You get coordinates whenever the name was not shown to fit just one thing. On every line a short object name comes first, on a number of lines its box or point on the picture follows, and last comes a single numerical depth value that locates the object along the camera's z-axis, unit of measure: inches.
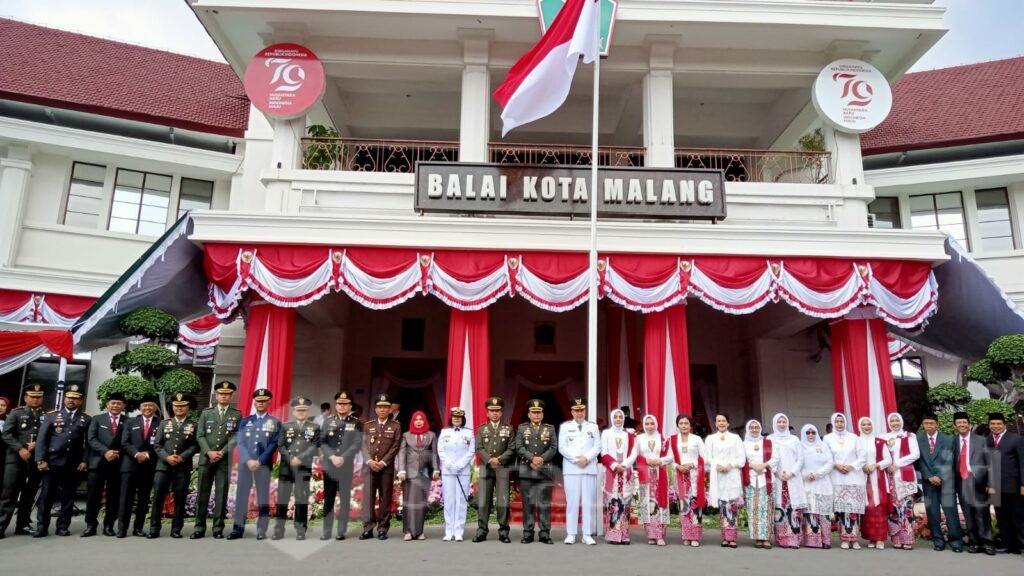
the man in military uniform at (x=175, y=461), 268.4
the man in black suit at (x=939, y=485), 273.4
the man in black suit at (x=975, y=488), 268.8
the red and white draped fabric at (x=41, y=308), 480.4
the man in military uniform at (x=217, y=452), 268.4
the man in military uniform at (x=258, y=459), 270.1
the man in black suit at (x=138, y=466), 270.7
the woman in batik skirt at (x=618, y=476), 273.3
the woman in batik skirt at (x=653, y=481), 274.4
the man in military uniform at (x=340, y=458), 271.0
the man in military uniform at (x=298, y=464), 270.8
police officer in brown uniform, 275.4
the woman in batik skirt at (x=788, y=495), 273.7
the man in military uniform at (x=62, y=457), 270.5
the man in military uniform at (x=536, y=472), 271.7
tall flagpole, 302.2
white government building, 364.8
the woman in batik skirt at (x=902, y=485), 279.1
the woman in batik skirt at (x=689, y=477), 271.4
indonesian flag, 348.2
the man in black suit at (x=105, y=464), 272.1
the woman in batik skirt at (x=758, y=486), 270.2
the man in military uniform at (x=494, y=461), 274.5
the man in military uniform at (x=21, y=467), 270.8
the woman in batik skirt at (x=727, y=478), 272.8
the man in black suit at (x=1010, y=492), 266.8
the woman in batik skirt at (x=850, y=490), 275.9
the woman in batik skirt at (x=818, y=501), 274.5
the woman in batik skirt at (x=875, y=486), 279.6
